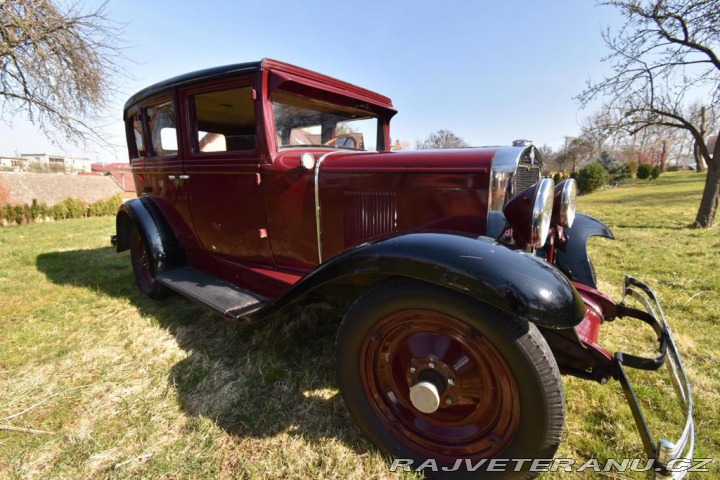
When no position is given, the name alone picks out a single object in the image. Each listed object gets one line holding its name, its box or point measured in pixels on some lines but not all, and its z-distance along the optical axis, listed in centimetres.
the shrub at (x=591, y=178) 1910
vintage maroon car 143
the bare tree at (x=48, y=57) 882
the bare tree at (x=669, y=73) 683
